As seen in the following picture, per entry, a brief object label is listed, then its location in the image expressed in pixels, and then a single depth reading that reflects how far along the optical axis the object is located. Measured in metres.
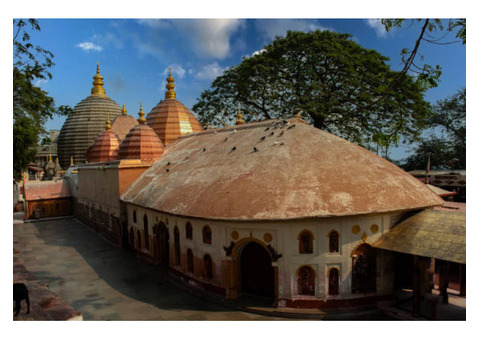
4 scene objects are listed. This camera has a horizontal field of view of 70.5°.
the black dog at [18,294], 8.80
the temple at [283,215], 10.42
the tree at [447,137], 34.81
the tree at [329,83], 25.12
